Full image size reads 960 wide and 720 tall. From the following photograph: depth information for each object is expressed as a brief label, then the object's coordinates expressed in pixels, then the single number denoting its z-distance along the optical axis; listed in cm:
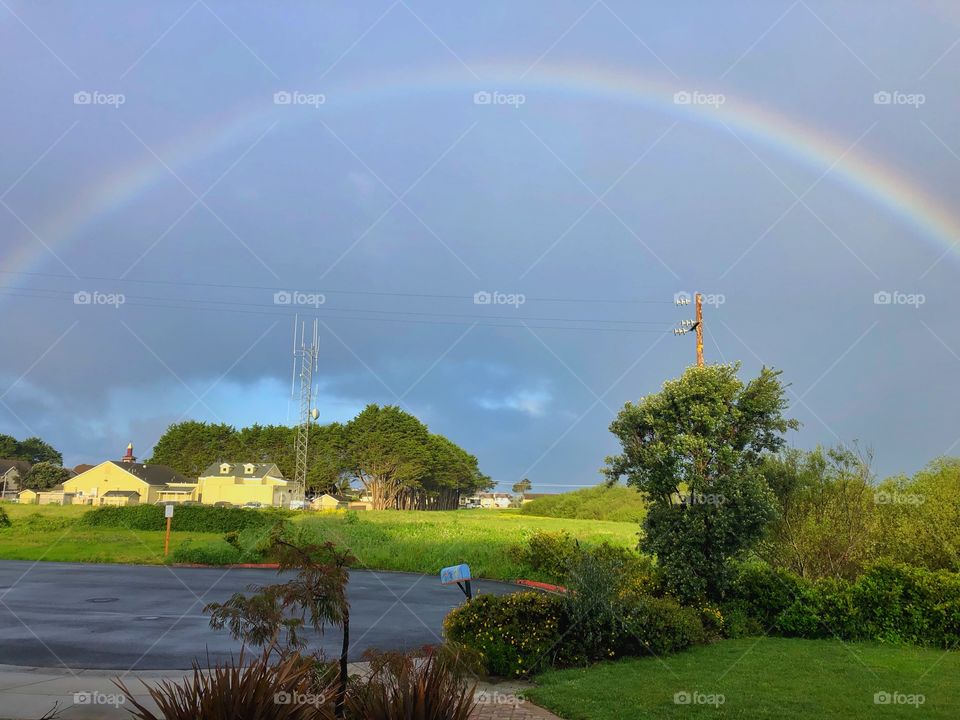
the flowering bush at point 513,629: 1075
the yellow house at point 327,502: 8129
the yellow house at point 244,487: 8012
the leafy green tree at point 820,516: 1656
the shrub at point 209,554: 3091
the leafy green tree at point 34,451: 10456
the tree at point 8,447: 9956
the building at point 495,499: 14325
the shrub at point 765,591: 1481
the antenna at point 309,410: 5366
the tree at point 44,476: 8719
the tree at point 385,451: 8269
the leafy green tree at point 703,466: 1474
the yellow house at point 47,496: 7452
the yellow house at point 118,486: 7394
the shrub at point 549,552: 2550
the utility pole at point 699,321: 2488
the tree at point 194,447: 9538
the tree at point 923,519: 1545
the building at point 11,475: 8125
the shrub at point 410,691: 510
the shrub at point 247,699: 481
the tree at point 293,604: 580
